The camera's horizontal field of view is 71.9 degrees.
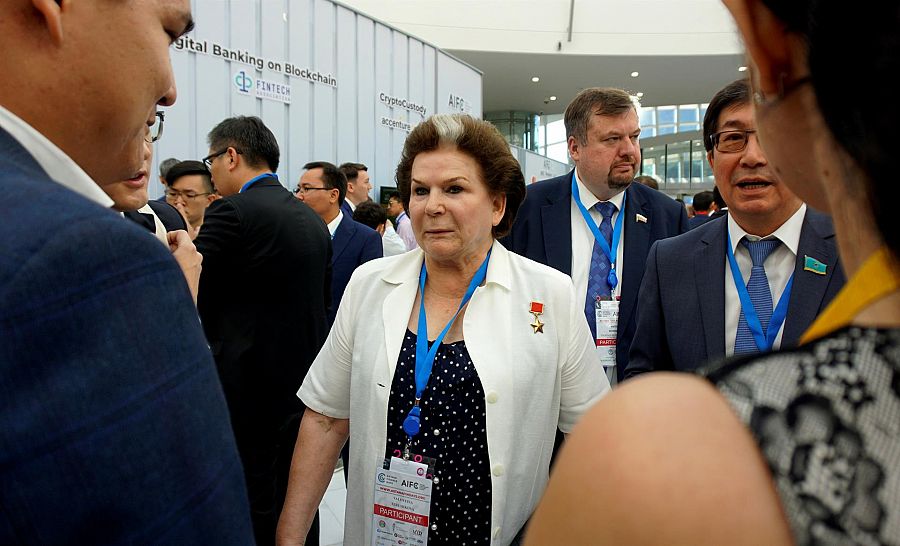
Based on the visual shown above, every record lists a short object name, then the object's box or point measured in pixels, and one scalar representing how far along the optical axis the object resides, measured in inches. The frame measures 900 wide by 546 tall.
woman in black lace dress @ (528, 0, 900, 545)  15.0
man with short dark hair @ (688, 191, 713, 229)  322.3
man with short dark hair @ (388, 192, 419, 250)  319.9
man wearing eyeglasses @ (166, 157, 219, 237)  178.5
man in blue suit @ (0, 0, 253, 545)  24.0
